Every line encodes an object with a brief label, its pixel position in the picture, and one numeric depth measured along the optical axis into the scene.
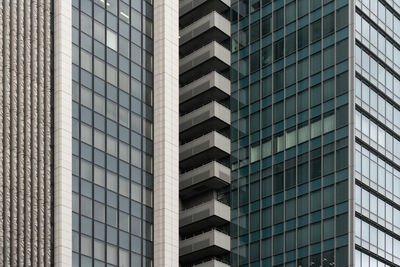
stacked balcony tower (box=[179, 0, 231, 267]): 104.00
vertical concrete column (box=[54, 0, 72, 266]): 82.75
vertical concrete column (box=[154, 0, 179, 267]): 91.94
